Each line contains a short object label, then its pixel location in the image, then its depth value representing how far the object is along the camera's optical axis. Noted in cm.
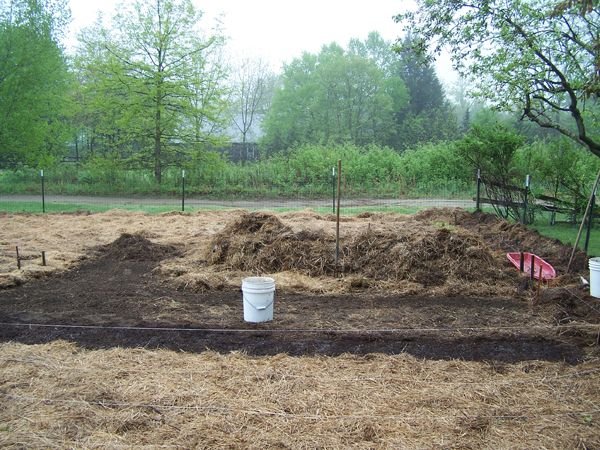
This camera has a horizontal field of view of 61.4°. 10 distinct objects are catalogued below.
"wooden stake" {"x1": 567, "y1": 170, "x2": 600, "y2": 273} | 676
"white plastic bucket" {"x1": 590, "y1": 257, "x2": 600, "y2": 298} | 601
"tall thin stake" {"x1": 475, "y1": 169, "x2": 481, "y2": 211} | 1236
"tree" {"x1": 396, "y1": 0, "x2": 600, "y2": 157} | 970
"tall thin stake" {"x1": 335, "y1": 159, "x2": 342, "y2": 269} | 684
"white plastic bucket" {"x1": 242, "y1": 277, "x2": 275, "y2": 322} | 507
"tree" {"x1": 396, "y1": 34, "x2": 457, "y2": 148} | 3353
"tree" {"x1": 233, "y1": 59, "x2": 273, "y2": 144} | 3562
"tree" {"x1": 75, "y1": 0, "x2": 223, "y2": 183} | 1908
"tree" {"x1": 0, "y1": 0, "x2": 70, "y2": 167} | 1677
